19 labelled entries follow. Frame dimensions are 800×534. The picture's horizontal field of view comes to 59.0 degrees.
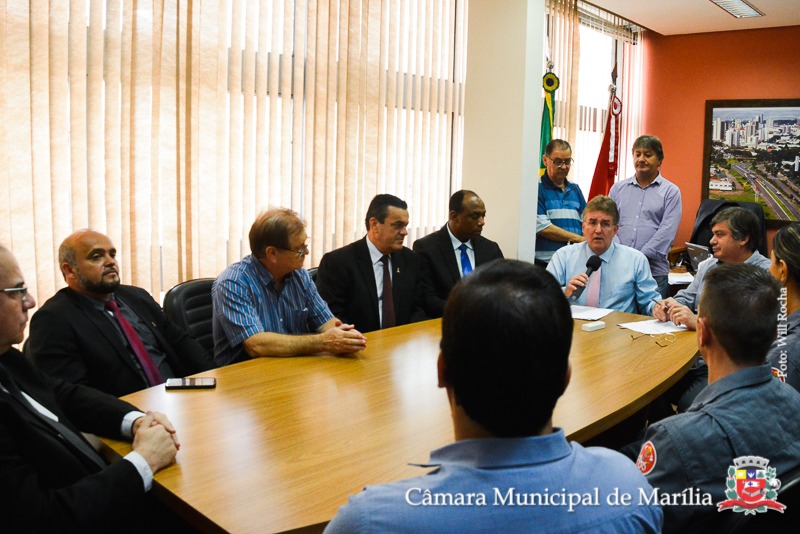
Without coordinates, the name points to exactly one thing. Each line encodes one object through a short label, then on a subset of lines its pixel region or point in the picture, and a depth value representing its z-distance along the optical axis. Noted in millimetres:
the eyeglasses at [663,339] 3307
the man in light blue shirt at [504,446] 910
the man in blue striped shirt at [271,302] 2850
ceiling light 6566
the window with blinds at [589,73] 6836
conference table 1604
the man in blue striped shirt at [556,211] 5266
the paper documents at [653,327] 3547
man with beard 2547
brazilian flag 6309
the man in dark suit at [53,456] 1542
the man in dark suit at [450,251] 4273
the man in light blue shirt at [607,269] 4043
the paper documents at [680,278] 5867
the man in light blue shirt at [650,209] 5156
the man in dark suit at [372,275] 3789
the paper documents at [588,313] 3828
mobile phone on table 2359
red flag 7559
